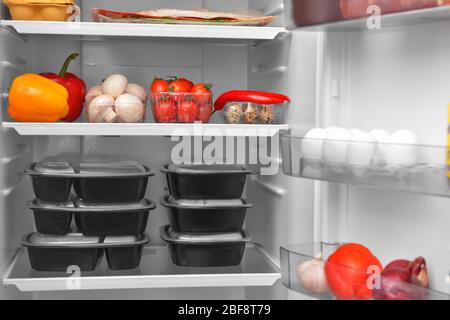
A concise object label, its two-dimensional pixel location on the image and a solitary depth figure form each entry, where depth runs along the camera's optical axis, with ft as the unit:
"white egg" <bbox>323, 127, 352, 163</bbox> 4.46
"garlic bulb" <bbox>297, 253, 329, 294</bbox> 4.77
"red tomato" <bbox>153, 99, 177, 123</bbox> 6.10
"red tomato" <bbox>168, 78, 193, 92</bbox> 6.16
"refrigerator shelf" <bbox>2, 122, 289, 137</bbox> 5.74
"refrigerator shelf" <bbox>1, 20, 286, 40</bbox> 5.73
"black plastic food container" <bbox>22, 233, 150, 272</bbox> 6.04
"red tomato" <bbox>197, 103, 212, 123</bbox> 6.20
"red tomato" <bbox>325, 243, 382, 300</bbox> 4.47
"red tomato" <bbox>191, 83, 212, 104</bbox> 6.16
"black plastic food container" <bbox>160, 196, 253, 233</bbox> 6.25
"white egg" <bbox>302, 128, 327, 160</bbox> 4.67
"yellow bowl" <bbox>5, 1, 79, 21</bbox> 5.94
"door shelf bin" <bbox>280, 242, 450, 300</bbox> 4.09
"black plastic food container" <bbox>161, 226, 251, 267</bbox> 6.24
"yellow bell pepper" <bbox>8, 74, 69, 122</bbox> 5.80
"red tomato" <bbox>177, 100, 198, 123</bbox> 6.11
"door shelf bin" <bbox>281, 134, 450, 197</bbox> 3.88
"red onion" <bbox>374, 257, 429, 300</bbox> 4.12
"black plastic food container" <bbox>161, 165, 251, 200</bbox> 6.29
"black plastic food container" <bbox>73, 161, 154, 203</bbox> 6.10
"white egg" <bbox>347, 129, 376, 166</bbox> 4.29
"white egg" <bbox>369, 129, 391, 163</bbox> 4.23
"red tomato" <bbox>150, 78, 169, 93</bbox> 6.16
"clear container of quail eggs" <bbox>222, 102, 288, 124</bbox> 6.15
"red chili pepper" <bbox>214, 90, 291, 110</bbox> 6.09
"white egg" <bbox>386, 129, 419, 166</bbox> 4.04
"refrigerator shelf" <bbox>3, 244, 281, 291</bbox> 5.79
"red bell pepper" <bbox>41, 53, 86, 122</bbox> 6.28
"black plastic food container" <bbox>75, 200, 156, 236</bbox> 6.08
